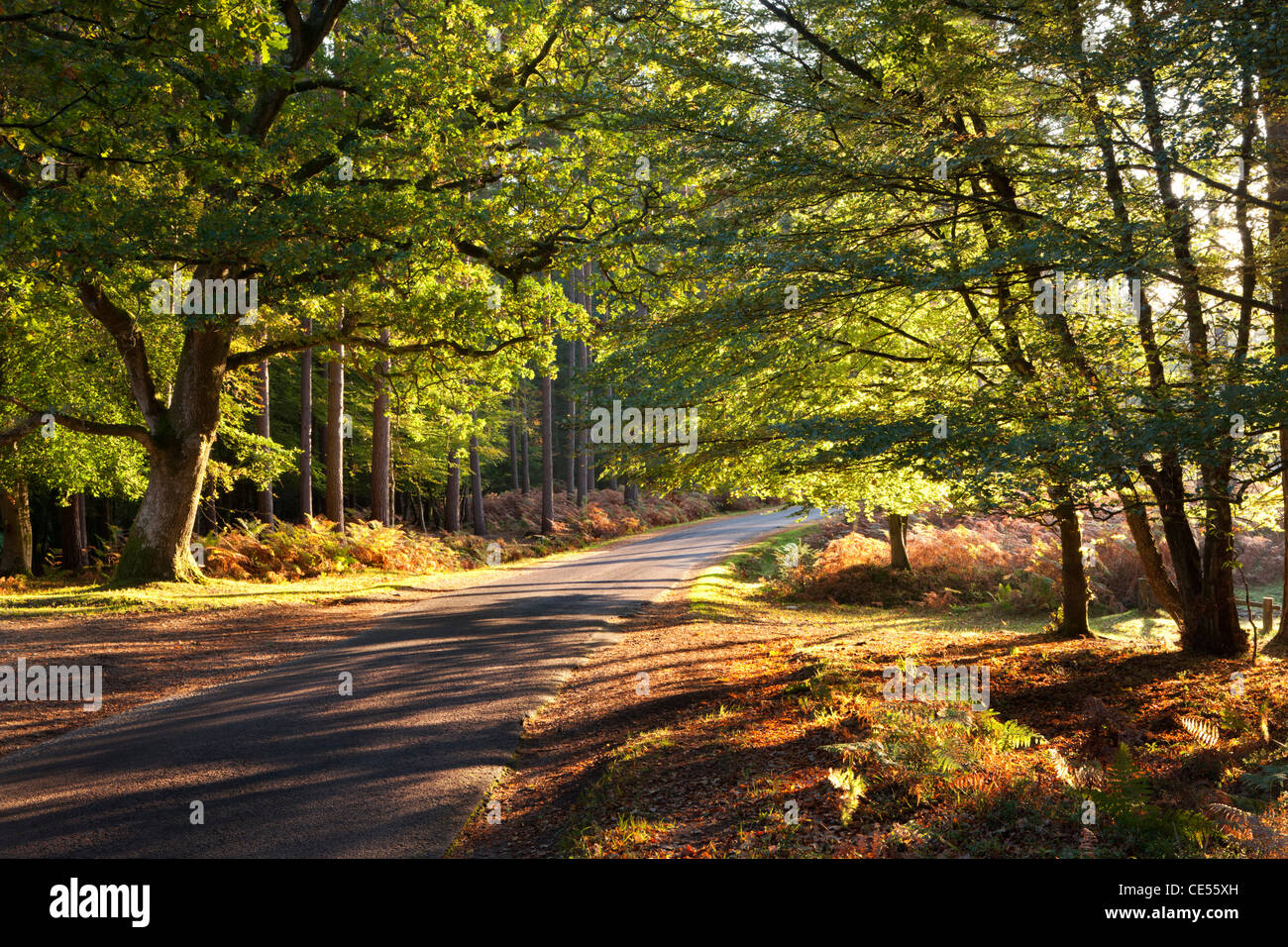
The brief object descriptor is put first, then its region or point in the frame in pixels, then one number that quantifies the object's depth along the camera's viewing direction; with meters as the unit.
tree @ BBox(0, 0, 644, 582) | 8.91
